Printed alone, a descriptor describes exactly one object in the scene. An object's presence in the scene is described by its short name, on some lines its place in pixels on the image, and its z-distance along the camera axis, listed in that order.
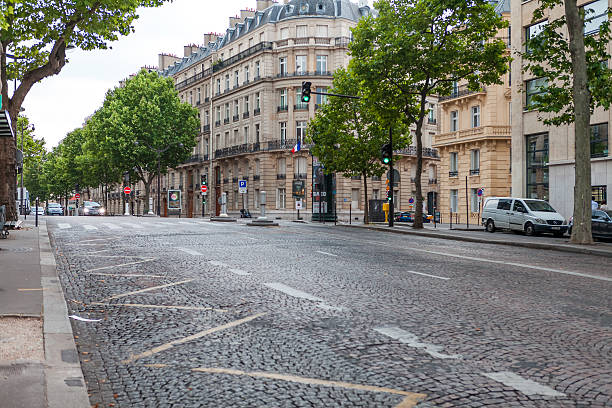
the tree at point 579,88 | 18.81
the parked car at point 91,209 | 66.44
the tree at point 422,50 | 27.78
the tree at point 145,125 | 62.41
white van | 26.95
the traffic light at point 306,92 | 25.97
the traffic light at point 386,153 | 29.33
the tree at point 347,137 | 40.06
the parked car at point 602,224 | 22.94
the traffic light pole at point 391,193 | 30.18
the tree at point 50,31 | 21.02
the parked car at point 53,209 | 72.76
